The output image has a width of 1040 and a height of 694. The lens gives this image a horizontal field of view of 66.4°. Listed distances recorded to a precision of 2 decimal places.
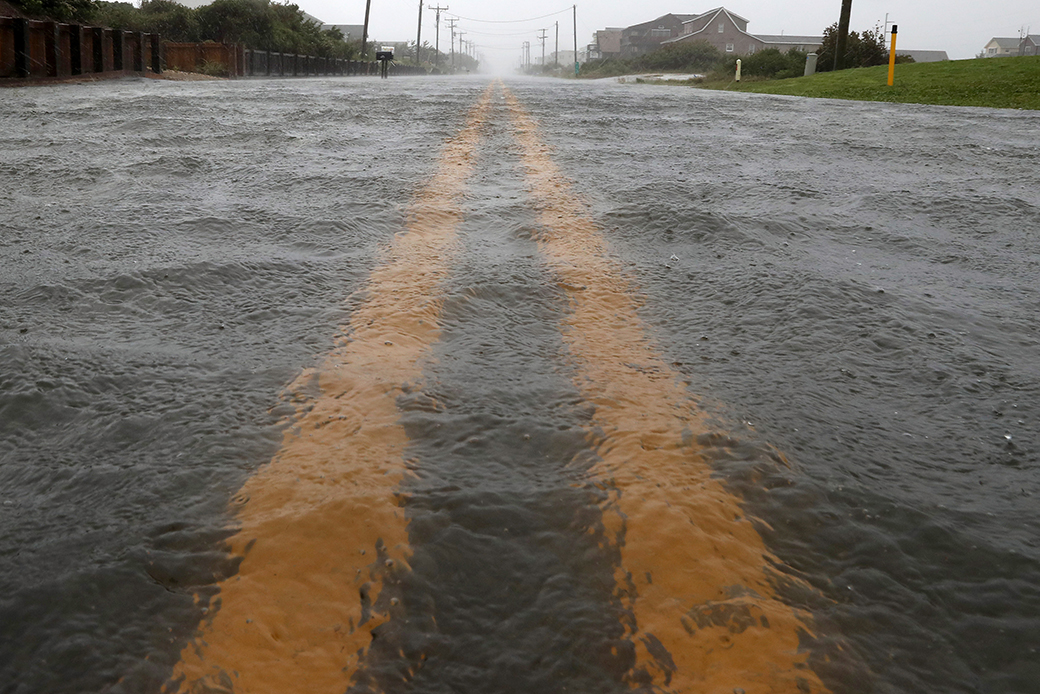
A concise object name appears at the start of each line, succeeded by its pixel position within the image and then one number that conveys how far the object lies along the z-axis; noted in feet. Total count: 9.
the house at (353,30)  422.98
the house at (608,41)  391.86
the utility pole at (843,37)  88.58
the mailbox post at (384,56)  118.38
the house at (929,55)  380.50
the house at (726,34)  299.99
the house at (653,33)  337.11
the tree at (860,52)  93.91
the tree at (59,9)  70.38
